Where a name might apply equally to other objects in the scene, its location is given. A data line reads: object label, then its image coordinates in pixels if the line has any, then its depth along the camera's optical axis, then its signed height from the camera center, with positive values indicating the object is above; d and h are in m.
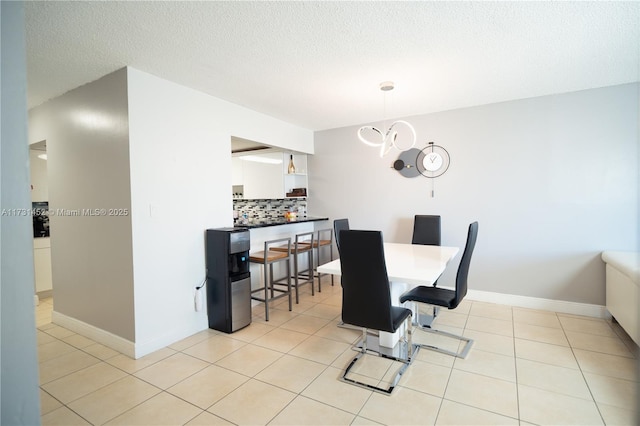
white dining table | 2.19 -0.50
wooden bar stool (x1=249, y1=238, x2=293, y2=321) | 3.45 -0.60
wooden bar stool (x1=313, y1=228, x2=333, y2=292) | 4.52 -0.55
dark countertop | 3.86 -0.23
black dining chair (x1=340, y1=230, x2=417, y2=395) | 2.09 -0.57
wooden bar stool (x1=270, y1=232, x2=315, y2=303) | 3.95 -0.61
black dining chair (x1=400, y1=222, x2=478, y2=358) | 2.51 -0.79
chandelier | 4.36 +0.99
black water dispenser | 3.10 -0.72
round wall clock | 4.12 +0.55
